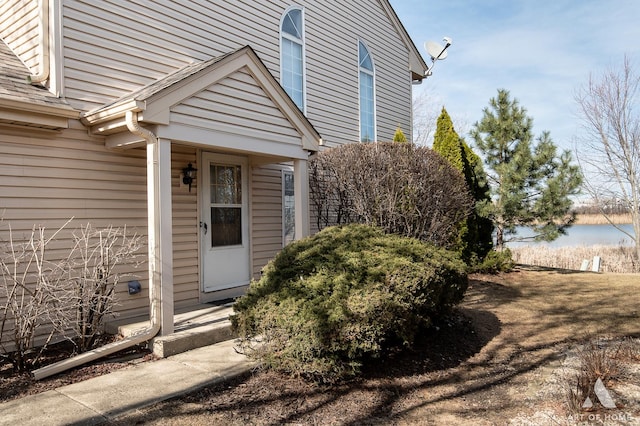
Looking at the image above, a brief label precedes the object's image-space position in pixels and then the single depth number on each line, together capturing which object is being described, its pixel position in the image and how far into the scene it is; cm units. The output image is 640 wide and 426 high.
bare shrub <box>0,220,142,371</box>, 399
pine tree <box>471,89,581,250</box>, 976
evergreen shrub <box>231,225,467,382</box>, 332
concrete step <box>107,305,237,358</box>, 445
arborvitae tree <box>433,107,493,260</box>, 934
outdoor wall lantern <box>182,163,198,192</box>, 610
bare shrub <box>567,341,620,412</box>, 300
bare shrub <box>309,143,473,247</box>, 690
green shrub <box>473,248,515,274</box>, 973
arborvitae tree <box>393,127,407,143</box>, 875
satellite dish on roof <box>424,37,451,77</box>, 1257
